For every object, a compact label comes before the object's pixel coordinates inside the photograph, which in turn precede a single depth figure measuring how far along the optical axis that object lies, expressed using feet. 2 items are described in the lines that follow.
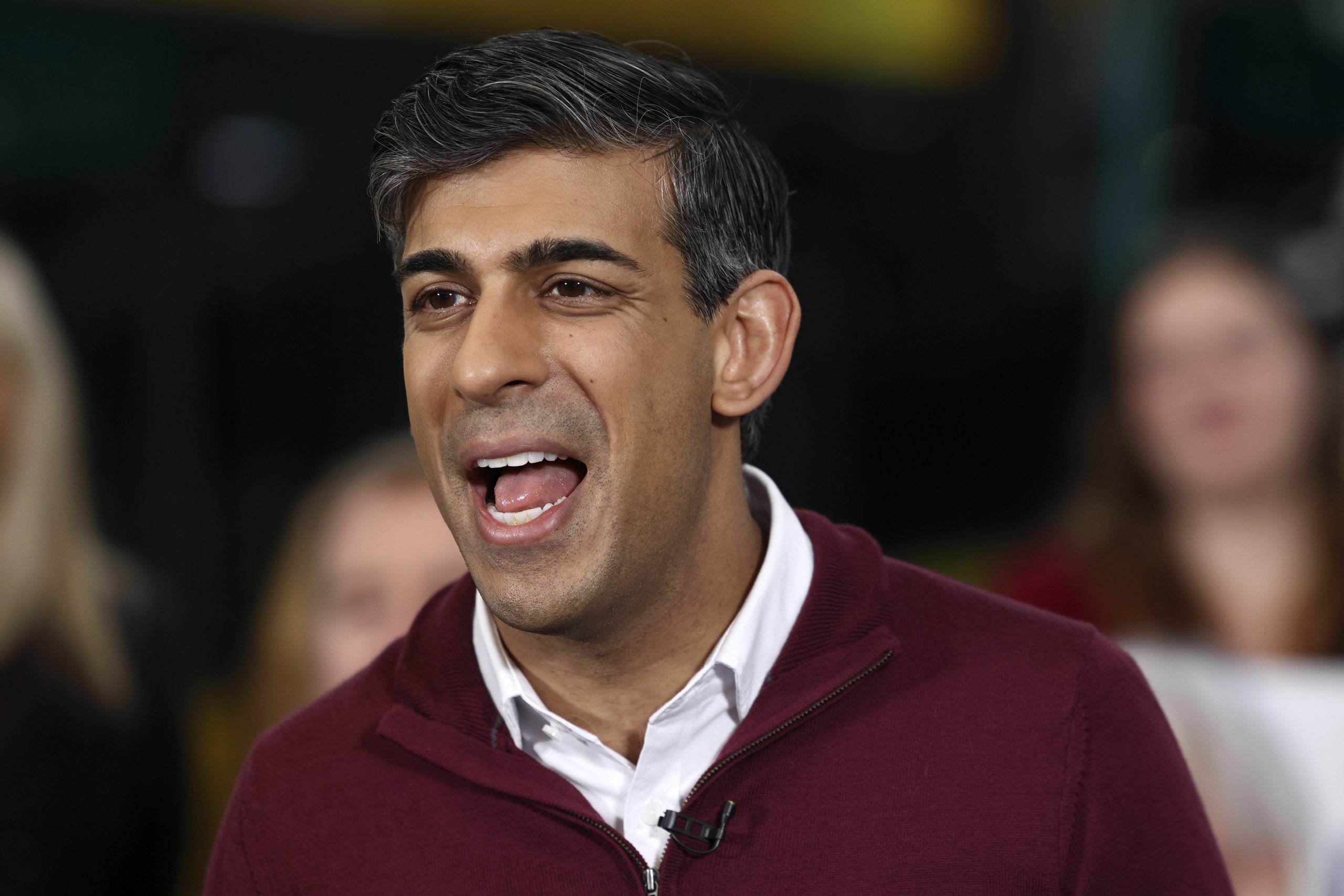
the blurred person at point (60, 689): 19.22
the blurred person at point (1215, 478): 21.26
